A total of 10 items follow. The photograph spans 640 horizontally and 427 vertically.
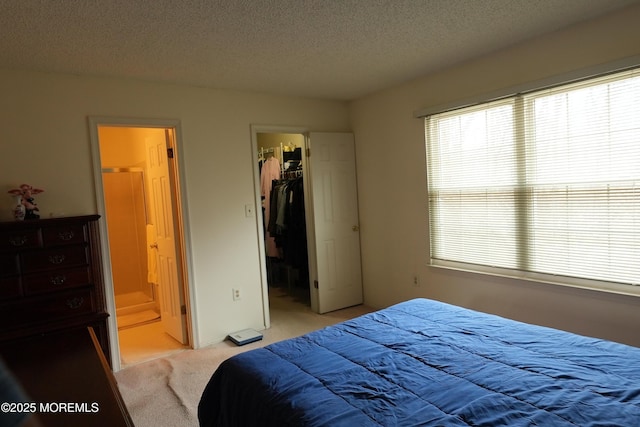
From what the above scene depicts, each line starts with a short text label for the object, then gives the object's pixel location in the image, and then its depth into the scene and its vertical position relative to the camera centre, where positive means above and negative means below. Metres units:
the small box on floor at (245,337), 3.52 -1.26
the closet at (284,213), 4.63 -0.21
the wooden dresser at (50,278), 2.53 -0.46
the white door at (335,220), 4.21 -0.30
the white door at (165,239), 3.56 -0.34
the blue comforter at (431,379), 1.34 -0.77
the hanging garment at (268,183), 5.12 +0.19
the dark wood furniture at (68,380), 0.90 -0.48
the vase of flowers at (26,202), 2.63 +0.06
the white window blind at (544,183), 2.45 -0.02
